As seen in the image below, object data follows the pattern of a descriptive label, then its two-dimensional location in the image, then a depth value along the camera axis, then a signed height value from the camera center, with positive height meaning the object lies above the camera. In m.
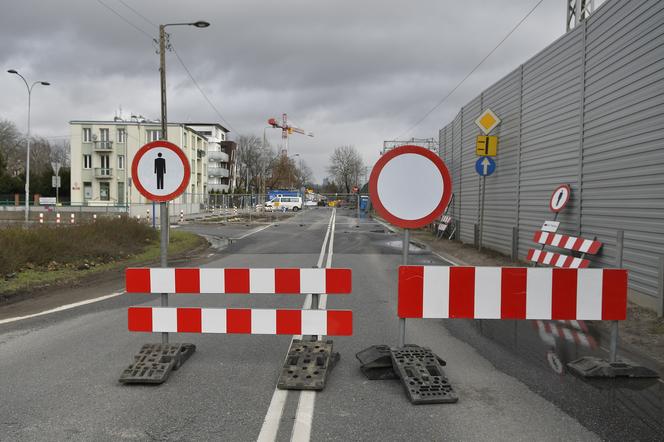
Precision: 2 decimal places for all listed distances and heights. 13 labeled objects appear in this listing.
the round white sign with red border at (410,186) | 4.66 +0.11
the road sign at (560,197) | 10.16 +0.04
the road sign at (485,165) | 14.94 +1.01
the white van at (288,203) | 65.31 -1.09
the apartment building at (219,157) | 95.56 +7.27
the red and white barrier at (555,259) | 9.15 -1.26
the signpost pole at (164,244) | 4.88 -0.54
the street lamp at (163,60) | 20.20 +5.73
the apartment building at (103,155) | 59.19 +4.60
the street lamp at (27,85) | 32.97 +7.50
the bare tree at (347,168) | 100.12 +5.70
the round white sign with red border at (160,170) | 5.17 +0.25
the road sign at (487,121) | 14.93 +2.37
